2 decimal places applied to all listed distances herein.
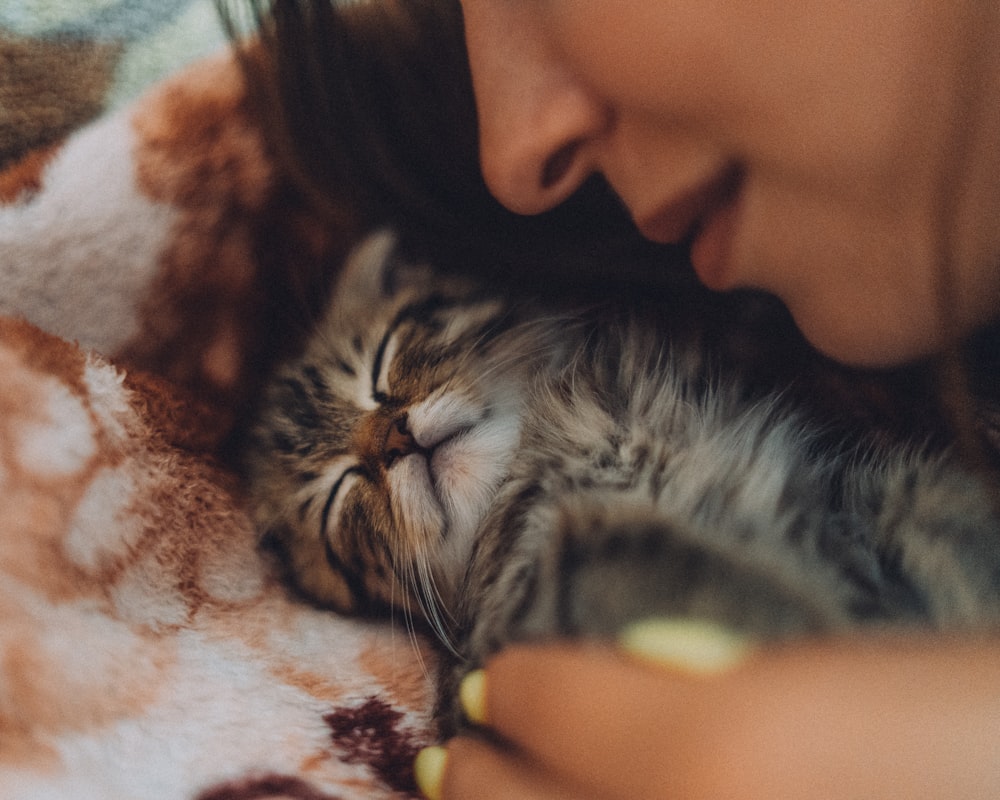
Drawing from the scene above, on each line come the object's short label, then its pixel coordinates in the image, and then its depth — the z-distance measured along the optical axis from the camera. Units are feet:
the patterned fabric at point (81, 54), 0.87
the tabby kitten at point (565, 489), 0.67
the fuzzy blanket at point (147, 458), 0.71
